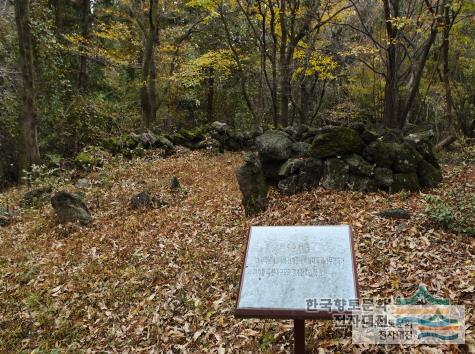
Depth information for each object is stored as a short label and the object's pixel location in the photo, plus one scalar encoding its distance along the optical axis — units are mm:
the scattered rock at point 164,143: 14797
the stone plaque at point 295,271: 3002
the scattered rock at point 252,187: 7508
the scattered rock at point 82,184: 10500
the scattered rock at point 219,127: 15781
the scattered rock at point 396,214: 6188
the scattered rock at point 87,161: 12328
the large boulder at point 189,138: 15719
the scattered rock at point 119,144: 13617
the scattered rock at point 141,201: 8641
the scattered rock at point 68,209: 8055
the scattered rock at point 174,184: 9609
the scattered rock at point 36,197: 9648
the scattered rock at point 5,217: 8758
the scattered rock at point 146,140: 14375
